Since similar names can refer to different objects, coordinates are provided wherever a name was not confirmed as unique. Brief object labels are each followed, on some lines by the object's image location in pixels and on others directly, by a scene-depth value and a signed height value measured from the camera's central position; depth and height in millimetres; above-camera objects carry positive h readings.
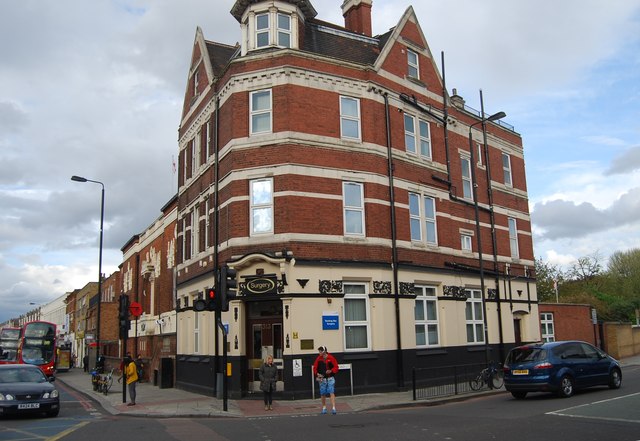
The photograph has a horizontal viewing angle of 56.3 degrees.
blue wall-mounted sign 19422 +209
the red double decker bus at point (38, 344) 42375 -599
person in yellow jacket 19188 -1367
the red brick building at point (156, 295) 28203 +2186
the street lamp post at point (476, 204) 23094 +4955
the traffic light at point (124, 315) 20938 +638
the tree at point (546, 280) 54500 +3822
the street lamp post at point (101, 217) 30984 +6406
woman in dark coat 16969 -1426
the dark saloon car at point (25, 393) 15608 -1493
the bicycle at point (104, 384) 23531 -2007
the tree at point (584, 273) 61338 +4898
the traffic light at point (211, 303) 16344 +763
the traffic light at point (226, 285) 16328 +1226
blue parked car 16594 -1358
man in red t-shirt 15602 -1212
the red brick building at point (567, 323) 32375 -128
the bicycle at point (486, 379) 20156 -1884
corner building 19688 +4273
